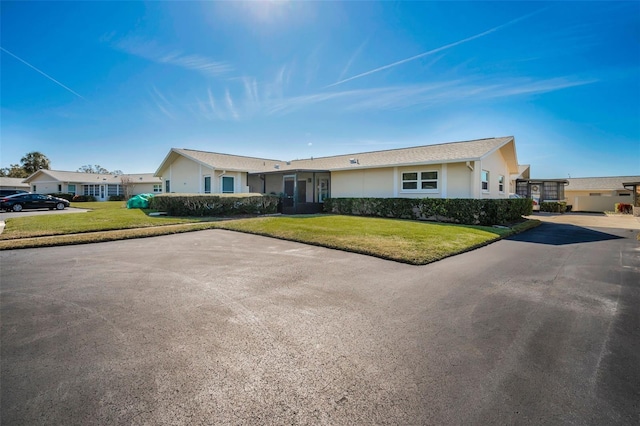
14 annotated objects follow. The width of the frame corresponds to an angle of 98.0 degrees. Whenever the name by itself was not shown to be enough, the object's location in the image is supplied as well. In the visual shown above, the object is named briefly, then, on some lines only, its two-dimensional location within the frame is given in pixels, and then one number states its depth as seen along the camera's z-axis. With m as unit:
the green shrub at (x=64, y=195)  37.06
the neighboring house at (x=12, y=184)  44.99
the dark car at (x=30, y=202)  22.12
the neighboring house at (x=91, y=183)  39.56
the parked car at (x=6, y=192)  30.57
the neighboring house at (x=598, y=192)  30.53
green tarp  21.20
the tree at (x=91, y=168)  84.25
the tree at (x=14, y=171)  59.97
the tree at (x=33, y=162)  62.06
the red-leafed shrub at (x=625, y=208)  27.09
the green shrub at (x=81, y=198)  37.69
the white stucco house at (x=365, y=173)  15.96
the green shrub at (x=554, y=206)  27.08
